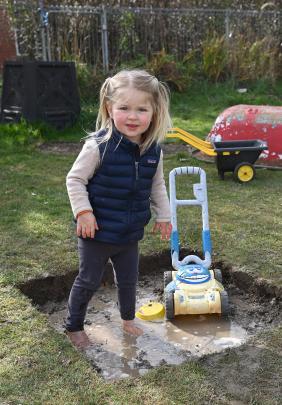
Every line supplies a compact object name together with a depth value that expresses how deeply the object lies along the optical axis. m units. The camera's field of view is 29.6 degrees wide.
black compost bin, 7.81
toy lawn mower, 3.04
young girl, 2.51
